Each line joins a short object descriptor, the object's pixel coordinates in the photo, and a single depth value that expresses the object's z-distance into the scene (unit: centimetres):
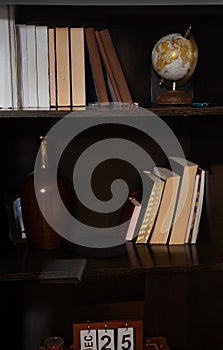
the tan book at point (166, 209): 156
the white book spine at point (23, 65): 144
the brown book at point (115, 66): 149
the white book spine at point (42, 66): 145
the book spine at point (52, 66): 146
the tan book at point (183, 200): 155
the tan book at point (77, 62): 147
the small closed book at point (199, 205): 157
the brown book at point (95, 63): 148
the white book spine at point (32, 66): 145
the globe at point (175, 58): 149
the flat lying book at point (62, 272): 144
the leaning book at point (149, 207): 158
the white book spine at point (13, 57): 141
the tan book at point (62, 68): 146
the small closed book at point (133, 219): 161
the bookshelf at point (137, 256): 148
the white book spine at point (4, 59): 140
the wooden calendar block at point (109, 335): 165
